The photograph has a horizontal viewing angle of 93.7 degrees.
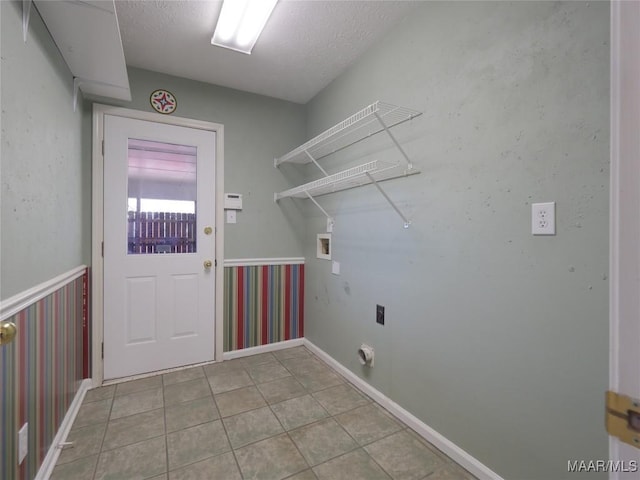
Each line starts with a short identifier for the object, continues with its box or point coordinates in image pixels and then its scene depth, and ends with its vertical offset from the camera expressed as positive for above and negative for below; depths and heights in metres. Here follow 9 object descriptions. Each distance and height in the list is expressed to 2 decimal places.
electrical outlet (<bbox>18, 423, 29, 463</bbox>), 1.21 -0.84
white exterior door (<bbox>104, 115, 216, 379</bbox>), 2.39 -0.06
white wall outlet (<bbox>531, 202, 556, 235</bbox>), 1.19 +0.10
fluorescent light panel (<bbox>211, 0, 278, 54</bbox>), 1.72 +1.36
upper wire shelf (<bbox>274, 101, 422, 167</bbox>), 1.79 +0.79
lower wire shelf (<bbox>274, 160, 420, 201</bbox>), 1.79 +0.44
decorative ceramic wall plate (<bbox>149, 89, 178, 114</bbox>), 2.51 +1.17
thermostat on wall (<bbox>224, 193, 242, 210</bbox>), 2.78 +0.36
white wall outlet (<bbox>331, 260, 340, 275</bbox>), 2.58 -0.24
